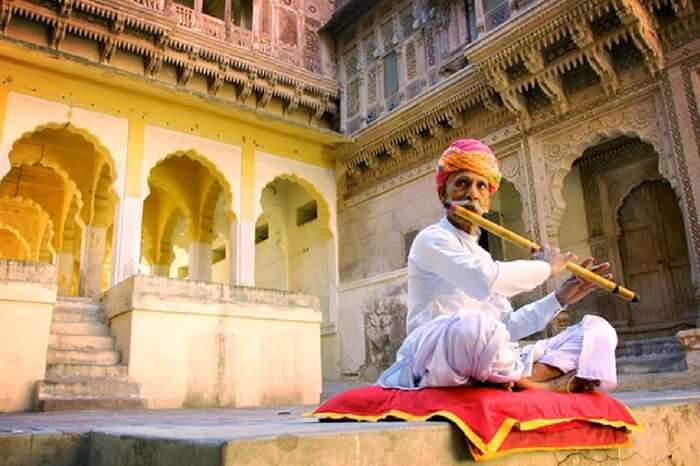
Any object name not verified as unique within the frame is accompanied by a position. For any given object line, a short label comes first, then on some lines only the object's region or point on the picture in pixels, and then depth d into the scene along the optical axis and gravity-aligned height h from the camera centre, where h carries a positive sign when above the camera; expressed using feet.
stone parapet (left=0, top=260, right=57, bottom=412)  17.76 +1.90
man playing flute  6.09 +0.67
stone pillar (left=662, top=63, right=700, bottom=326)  24.17 +9.24
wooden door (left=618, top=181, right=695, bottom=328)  29.91 +5.59
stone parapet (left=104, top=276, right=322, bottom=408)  20.68 +1.43
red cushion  5.50 -0.45
